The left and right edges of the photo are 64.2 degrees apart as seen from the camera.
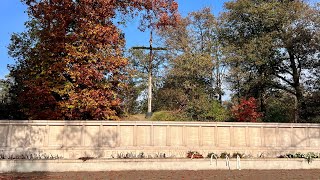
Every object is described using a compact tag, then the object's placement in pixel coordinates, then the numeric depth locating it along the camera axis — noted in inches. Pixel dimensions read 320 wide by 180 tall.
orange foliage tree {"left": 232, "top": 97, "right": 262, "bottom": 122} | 686.1
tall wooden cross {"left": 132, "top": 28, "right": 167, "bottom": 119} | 687.1
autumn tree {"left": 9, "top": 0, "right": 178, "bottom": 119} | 564.2
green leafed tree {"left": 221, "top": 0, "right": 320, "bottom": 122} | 791.0
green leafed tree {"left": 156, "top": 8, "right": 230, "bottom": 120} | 801.9
